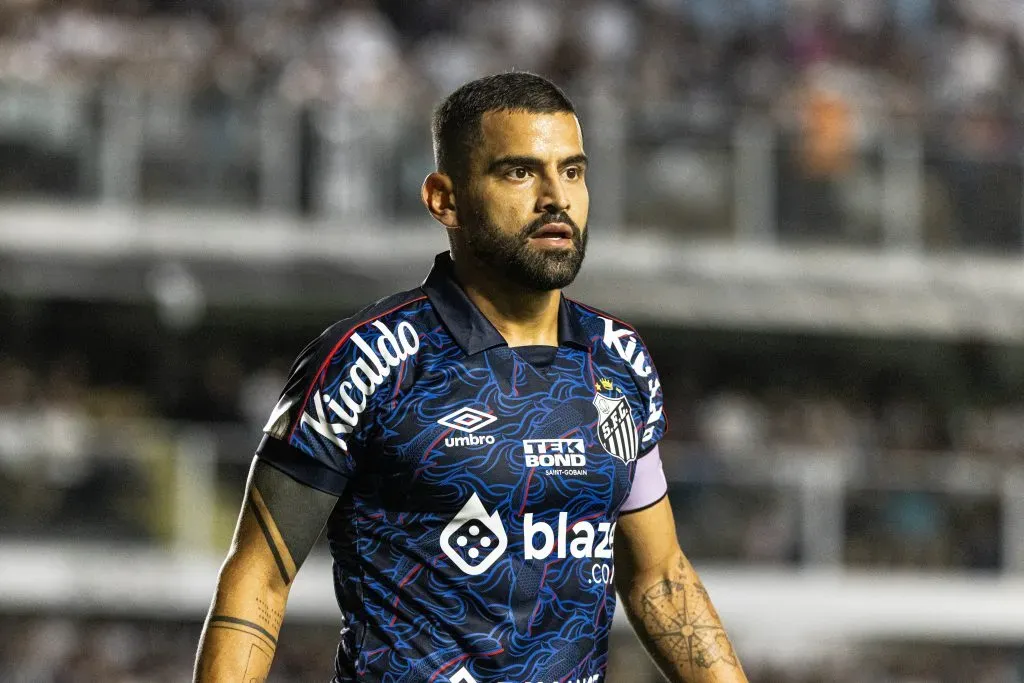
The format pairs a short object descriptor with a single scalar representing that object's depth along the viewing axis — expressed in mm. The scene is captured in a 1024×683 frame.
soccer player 7234
